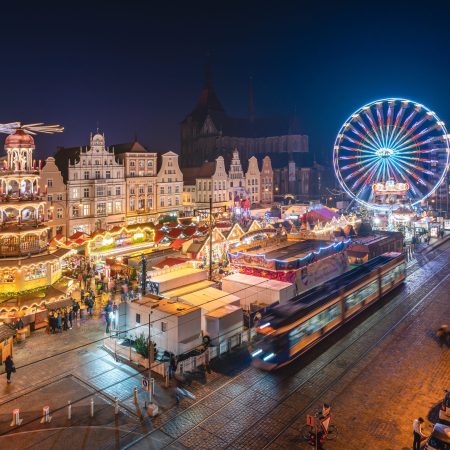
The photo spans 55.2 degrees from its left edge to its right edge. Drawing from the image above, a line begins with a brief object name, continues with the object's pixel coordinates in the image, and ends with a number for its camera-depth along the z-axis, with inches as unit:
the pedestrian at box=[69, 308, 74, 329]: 1062.4
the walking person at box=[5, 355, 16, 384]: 772.6
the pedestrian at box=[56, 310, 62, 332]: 1034.1
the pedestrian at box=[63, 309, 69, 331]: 1045.8
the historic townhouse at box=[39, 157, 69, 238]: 1894.7
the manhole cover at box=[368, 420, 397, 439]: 609.9
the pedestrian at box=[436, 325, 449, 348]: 961.5
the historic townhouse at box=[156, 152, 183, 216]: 2453.2
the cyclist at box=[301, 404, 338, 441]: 588.1
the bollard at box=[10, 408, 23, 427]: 633.6
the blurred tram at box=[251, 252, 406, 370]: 794.8
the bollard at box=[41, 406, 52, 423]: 643.5
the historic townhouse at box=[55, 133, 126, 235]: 1996.8
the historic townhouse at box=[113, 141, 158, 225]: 2257.6
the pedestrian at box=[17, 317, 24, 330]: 997.8
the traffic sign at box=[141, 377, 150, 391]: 707.4
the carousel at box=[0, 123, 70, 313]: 1095.0
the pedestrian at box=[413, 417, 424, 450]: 566.3
